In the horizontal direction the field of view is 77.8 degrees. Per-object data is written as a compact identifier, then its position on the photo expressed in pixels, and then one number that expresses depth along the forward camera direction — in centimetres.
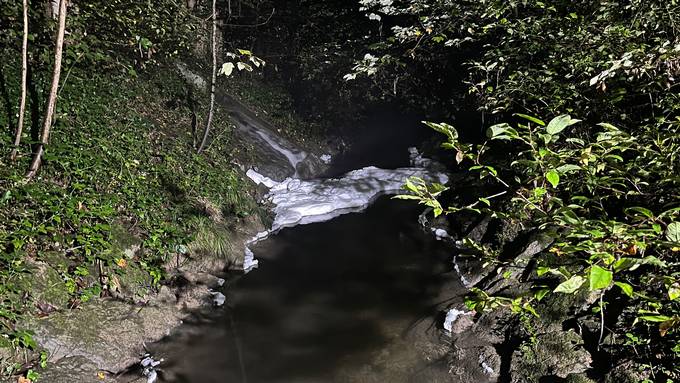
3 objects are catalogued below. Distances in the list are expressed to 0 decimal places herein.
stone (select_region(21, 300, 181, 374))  480
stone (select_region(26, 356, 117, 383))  451
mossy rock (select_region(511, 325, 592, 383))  458
